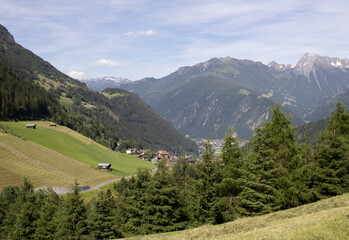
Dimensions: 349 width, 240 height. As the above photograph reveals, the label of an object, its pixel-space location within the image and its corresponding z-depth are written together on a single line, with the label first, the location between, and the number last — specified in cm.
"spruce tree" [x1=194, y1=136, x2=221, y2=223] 3406
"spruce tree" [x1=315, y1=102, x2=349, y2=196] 3556
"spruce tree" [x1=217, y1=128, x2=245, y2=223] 3497
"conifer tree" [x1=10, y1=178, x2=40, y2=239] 4231
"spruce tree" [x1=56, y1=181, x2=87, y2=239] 3925
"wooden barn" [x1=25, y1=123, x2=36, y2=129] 13086
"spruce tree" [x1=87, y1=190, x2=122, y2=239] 4053
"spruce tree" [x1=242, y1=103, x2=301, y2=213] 3225
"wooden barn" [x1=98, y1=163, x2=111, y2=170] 11769
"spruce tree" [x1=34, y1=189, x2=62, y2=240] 4184
